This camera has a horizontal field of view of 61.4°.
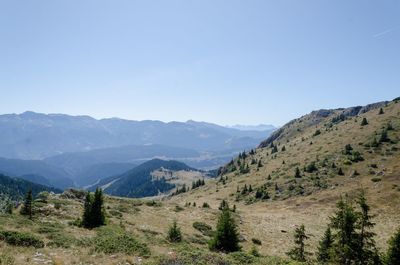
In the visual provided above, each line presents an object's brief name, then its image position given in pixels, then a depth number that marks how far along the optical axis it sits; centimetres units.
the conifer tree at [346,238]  2655
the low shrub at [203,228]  4634
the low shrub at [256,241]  4442
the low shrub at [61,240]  2400
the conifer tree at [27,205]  3488
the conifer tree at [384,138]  11150
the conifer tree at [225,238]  3100
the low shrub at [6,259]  1798
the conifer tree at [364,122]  14200
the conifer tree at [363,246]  2699
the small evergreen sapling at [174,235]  3514
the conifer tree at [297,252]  3472
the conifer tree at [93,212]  3350
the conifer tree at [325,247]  3249
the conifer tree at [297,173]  10618
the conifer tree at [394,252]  2586
